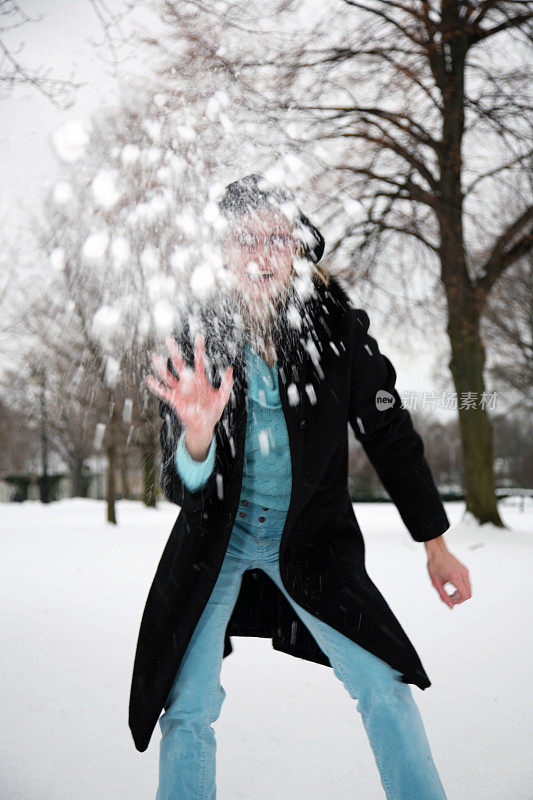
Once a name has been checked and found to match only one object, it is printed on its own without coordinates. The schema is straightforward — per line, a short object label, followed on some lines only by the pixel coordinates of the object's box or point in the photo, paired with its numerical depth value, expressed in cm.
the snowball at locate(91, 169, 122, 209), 357
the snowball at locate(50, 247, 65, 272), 394
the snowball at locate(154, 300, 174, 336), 297
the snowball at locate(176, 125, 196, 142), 421
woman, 159
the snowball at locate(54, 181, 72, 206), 347
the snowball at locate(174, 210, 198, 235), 360
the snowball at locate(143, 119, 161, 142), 408
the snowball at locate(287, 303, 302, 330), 184
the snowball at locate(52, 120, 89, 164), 325
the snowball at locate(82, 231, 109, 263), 390
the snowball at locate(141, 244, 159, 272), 389
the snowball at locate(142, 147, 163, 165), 413
